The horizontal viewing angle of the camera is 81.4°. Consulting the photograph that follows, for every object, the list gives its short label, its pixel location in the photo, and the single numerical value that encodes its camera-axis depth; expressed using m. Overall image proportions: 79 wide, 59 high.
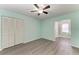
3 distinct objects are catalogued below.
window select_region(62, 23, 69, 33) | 5.19
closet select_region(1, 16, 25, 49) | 2.19
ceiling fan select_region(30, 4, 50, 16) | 1.79
